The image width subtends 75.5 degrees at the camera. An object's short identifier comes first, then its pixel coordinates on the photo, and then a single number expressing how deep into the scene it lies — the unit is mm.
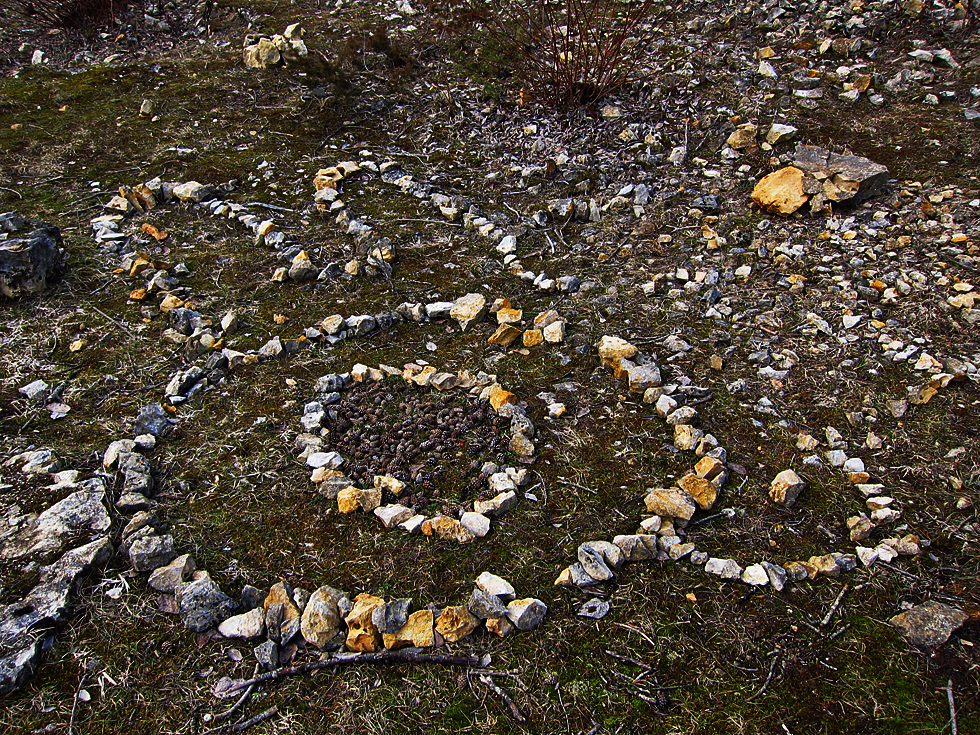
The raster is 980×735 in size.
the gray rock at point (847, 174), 4105
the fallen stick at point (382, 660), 2125
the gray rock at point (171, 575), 2348
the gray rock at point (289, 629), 2203
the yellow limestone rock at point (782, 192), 4180
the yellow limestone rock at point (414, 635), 2191
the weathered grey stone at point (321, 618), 2191
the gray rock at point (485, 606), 2252
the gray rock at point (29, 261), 3840
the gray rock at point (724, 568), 2375
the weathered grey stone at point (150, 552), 2396
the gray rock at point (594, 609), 2281
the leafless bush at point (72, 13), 7594
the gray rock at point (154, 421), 3031
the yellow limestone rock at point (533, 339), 3512
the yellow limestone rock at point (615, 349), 3326
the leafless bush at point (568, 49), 5457
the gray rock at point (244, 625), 2221
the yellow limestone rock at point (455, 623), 2205
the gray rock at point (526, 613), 2234
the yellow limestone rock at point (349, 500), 2657
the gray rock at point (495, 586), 2324
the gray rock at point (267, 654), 2137
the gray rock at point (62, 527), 2422
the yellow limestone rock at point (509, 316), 3613
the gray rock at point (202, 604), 2246
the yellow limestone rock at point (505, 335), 3504
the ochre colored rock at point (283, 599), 2273
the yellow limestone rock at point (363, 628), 2184
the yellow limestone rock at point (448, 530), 2545
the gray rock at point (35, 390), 3240
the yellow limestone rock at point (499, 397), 3122
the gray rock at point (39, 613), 2079
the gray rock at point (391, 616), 2215
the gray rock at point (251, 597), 2324
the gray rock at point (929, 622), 2129
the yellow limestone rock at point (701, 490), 2628
